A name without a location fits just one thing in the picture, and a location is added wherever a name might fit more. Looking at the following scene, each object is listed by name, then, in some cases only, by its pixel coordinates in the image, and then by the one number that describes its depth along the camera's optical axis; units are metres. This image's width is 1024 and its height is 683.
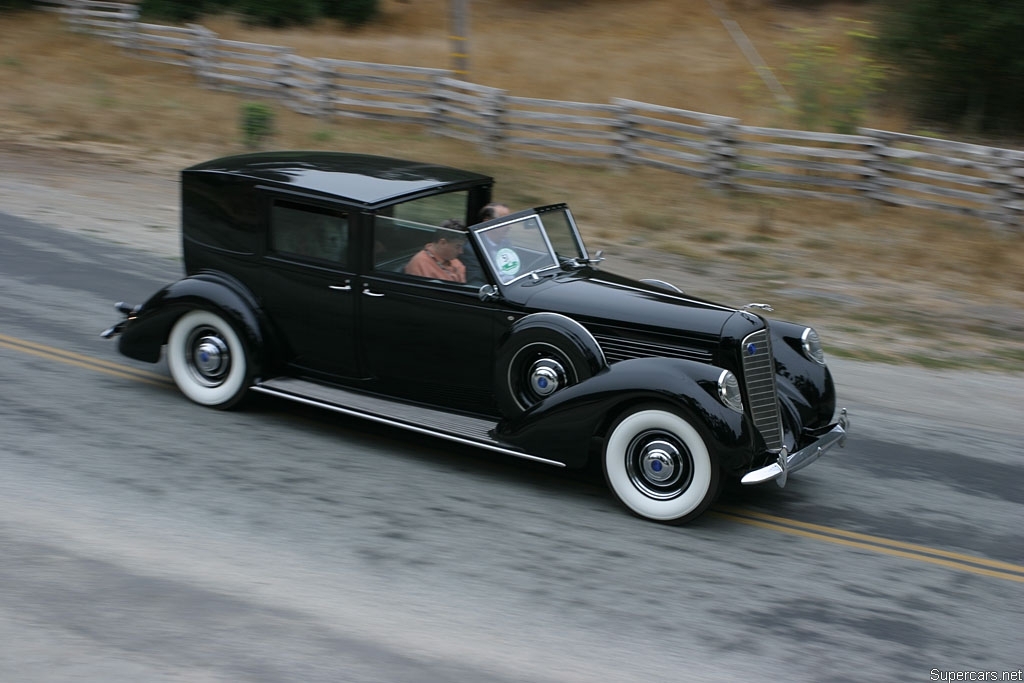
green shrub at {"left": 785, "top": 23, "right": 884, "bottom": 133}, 18.05
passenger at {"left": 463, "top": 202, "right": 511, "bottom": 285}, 6.50
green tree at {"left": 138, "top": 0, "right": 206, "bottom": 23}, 29.45
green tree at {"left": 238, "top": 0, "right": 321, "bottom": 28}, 30.34
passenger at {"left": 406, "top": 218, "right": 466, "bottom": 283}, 6.56
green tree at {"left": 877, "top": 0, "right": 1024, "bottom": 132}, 18.23
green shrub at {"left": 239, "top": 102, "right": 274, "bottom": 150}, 17.48
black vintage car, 5.84
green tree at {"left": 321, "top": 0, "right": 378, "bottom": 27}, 31.17
